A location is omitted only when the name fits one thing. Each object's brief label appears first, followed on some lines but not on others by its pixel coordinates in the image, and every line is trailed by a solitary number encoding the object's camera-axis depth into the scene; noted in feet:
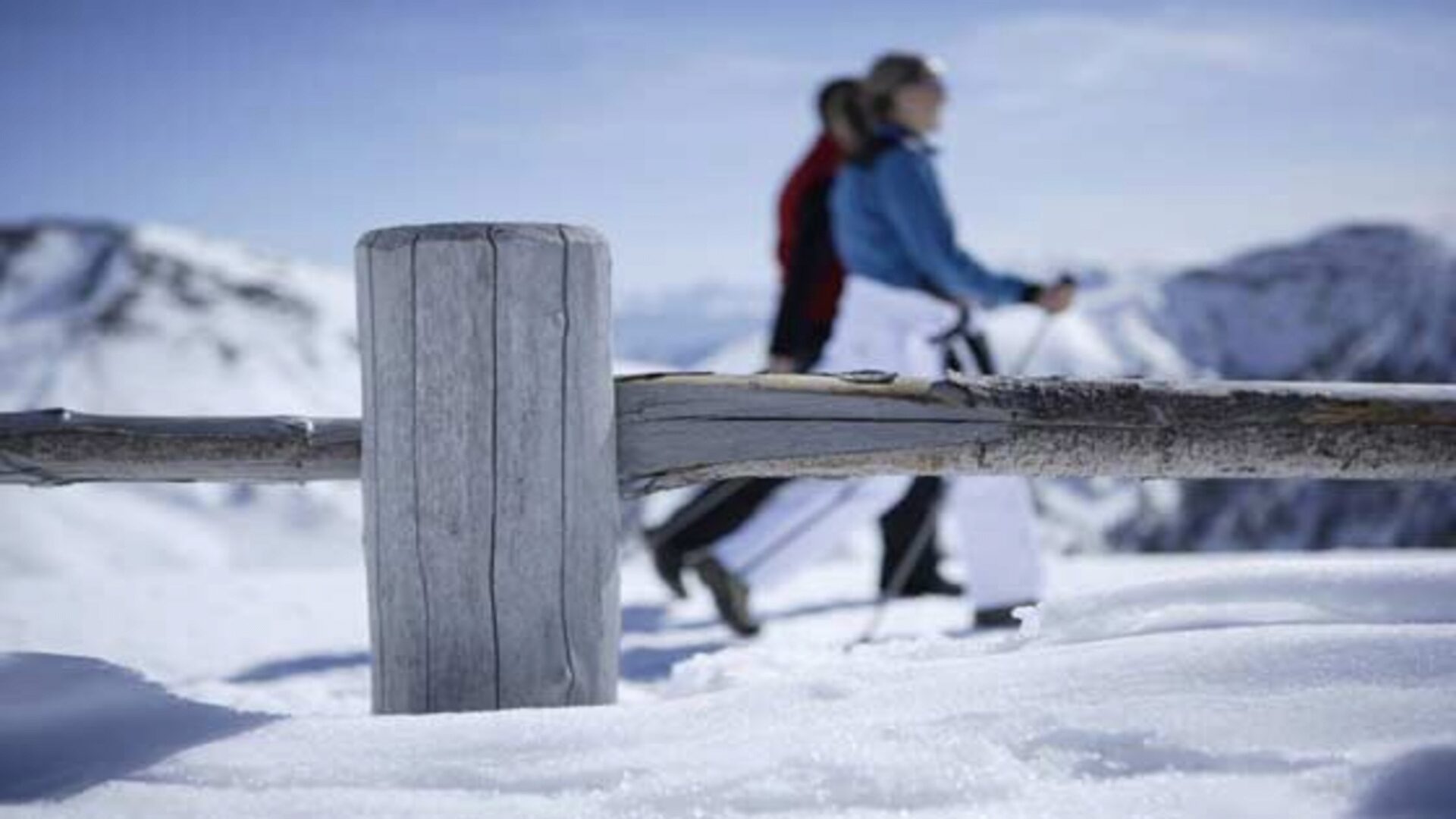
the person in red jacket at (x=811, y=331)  13.56
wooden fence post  5.51
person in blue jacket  12.80
